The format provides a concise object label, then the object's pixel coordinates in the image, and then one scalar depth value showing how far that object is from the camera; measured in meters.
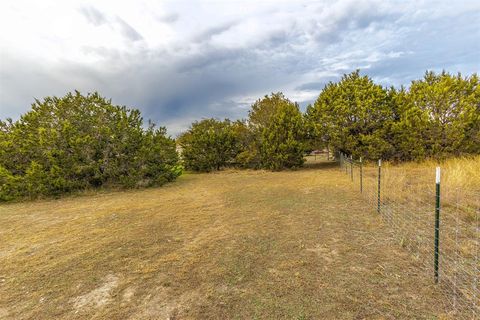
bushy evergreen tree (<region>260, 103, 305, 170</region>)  15.33
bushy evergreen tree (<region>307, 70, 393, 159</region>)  14.20
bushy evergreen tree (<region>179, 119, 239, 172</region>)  16.72
